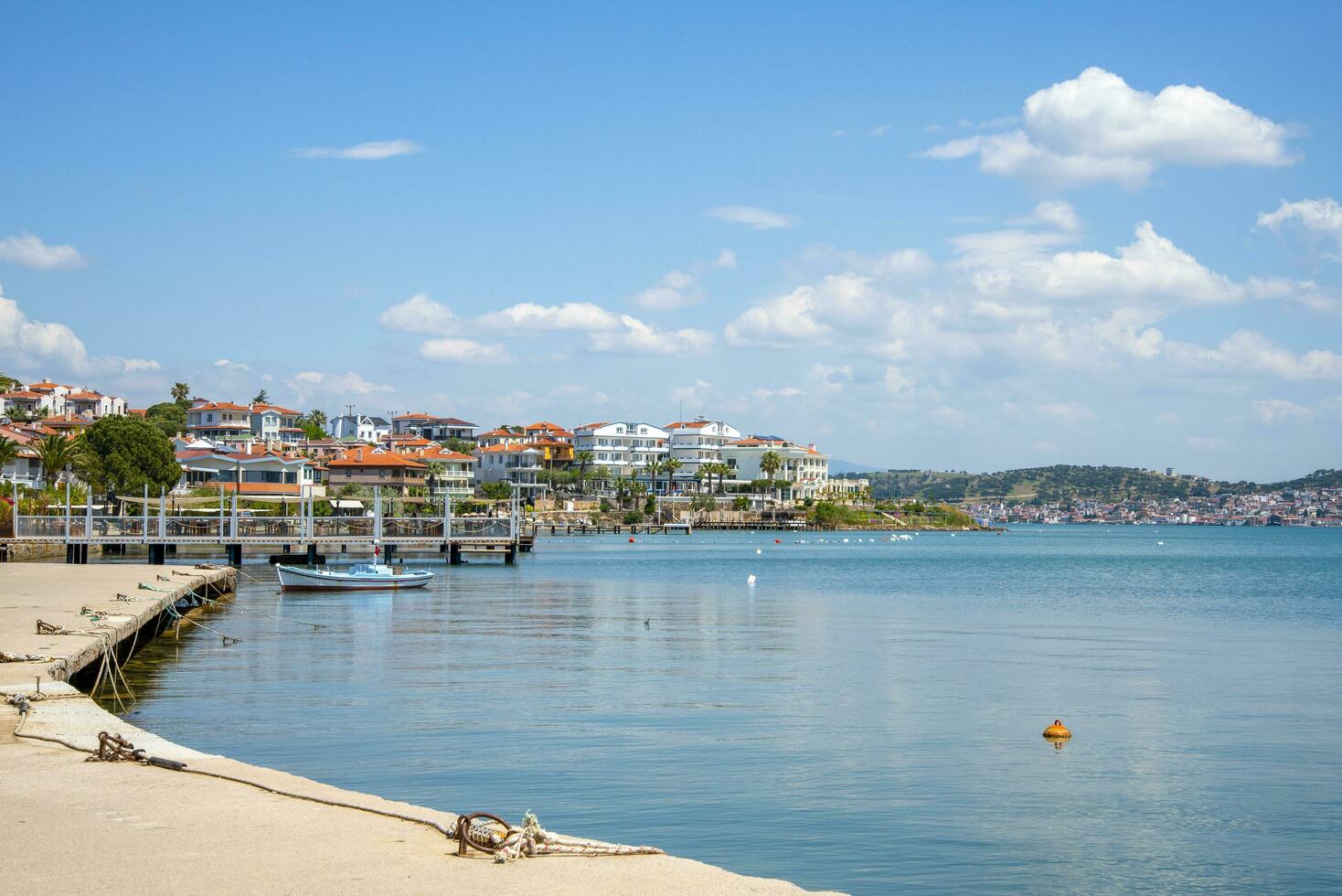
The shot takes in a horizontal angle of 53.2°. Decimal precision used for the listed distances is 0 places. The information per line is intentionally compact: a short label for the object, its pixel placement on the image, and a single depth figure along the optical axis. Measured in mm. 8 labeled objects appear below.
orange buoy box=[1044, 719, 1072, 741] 20828
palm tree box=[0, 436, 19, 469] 80312
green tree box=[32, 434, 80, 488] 94625
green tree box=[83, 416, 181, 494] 98188
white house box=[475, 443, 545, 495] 187000
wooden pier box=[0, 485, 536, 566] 63125
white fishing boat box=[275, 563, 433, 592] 53688
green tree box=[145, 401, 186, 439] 166125
